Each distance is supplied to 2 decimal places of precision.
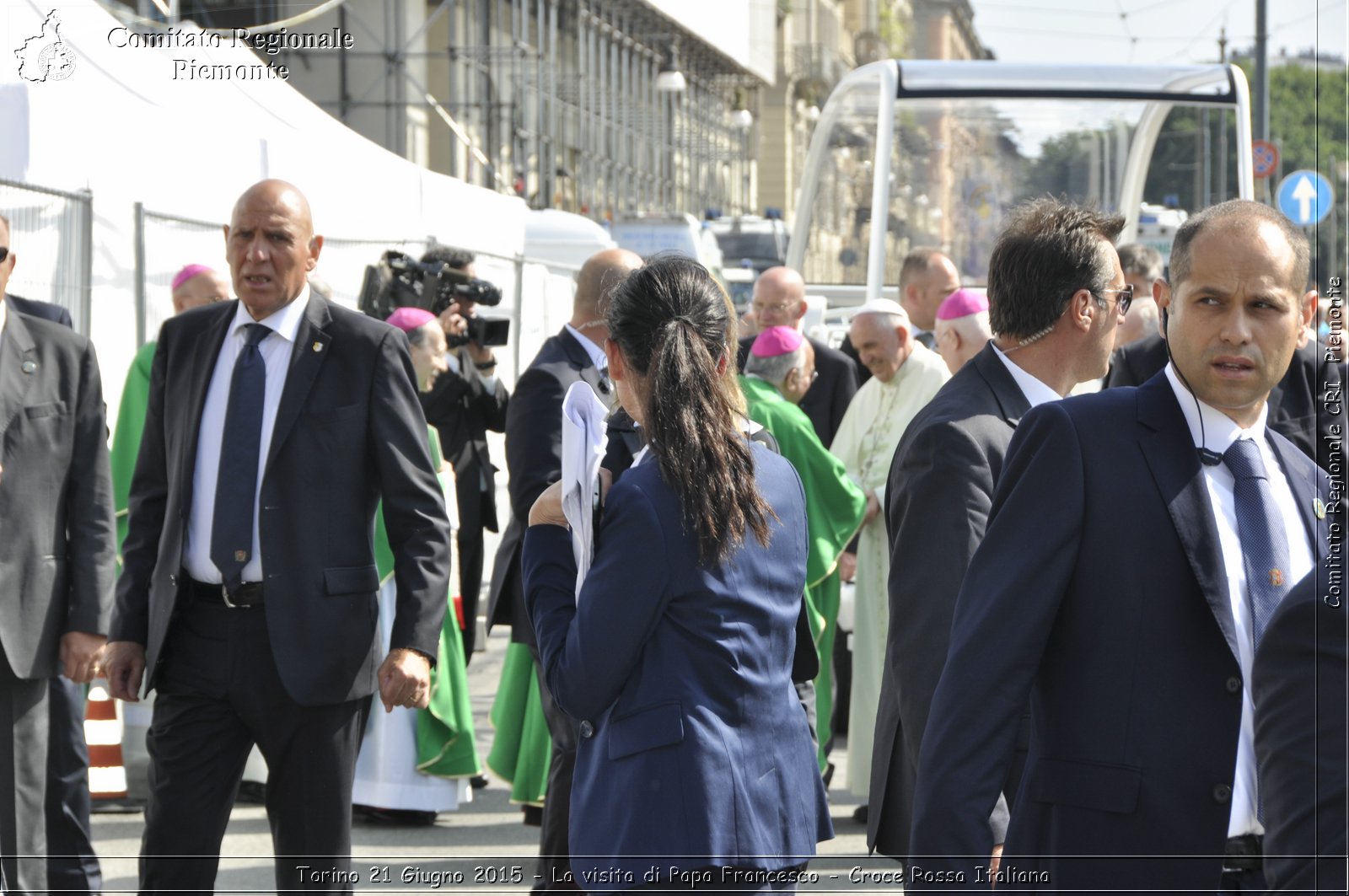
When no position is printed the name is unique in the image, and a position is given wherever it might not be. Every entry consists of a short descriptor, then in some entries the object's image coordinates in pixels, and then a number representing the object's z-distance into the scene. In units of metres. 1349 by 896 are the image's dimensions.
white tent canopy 15.57
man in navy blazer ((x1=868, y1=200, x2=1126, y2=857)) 6.83
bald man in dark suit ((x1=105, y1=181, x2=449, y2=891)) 8.08
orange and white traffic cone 13.59
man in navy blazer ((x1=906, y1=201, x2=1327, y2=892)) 4.95
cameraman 17.61
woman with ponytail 5.58
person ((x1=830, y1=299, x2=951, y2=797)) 12.85
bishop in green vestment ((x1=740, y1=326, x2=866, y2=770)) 11.80
